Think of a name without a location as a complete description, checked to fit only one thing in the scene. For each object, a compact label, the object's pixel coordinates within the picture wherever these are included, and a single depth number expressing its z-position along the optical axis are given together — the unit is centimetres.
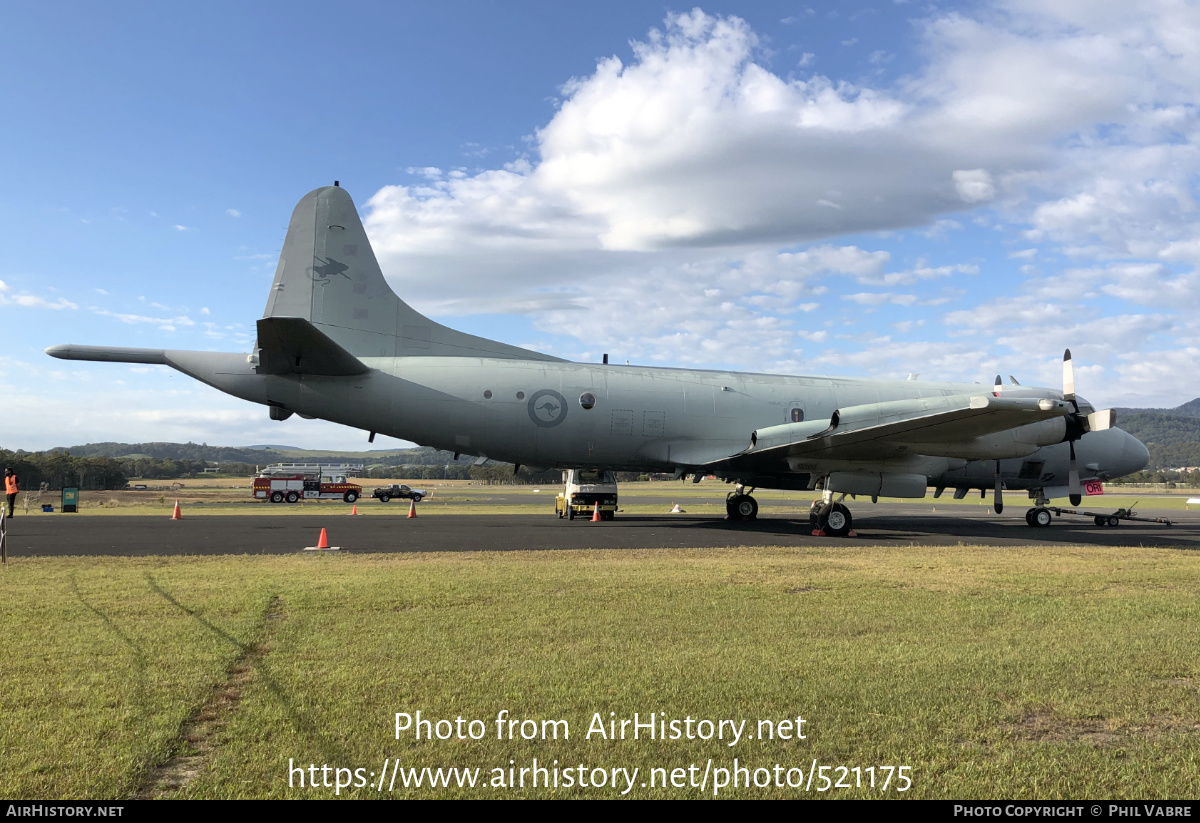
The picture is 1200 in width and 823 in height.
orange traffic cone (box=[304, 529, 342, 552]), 1628
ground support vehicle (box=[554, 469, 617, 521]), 2939
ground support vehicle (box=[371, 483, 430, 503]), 5573
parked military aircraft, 1973
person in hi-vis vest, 2551
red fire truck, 5391
